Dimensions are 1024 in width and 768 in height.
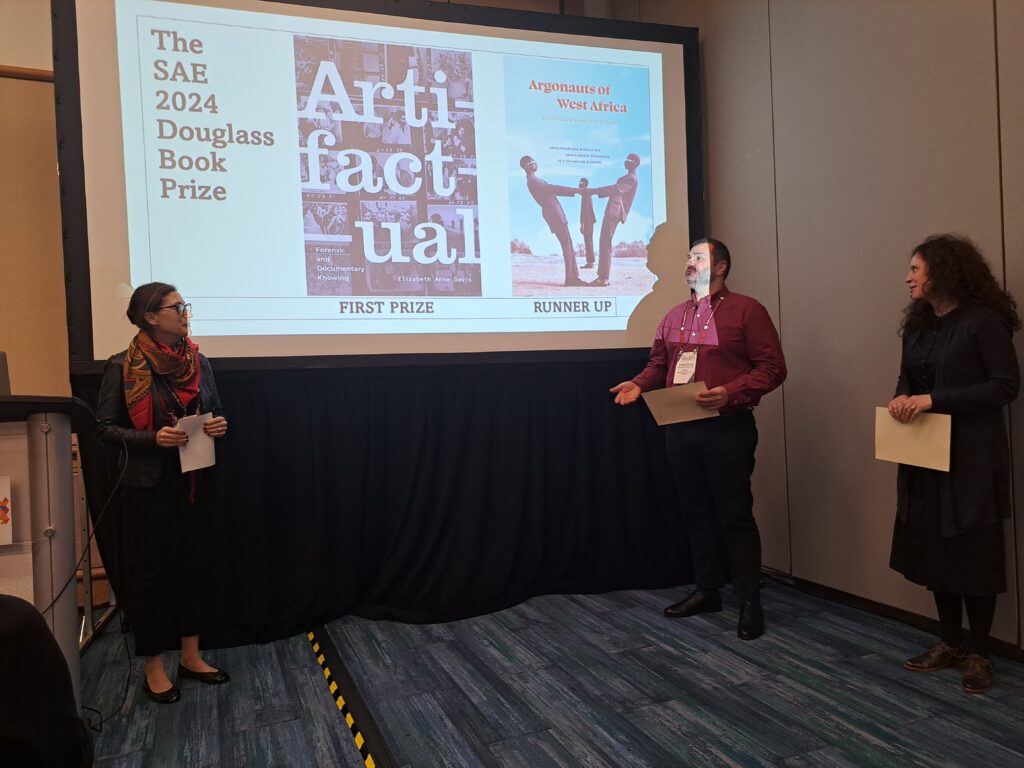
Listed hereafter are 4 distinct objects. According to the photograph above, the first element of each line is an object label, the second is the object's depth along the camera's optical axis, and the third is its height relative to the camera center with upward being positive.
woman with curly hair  2.16 -0.34
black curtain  2.97 -0.62
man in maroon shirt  2.73 -0.27
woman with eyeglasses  2.26 -0.32
